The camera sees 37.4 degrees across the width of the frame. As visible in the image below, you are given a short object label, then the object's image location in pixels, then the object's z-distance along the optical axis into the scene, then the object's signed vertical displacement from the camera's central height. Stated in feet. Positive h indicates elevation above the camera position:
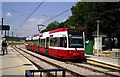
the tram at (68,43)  50.06 +0.00
